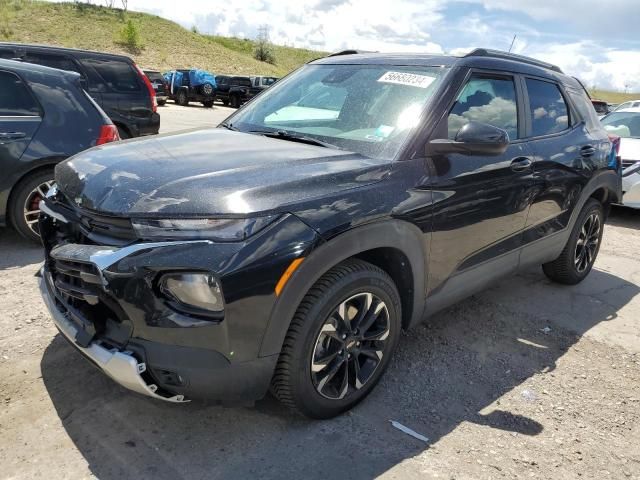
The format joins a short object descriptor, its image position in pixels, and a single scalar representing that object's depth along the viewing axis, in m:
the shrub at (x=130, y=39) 43.19
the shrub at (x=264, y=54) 59.97
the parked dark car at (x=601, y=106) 14.90
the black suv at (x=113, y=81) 7.30
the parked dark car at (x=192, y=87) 27.19
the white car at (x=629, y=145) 7.48
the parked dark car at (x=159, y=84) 22.05
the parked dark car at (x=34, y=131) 4.71
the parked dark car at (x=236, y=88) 28.86
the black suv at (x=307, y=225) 2.19
